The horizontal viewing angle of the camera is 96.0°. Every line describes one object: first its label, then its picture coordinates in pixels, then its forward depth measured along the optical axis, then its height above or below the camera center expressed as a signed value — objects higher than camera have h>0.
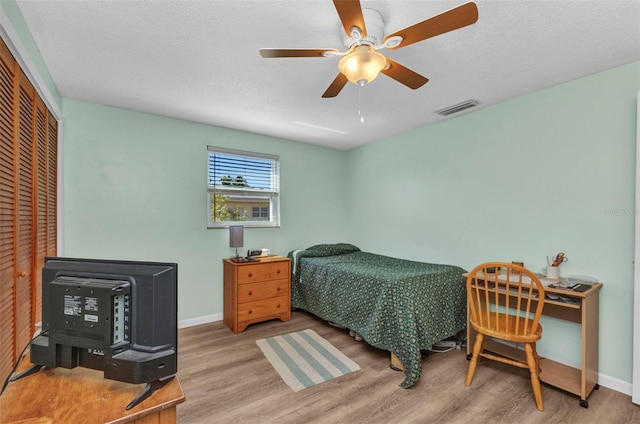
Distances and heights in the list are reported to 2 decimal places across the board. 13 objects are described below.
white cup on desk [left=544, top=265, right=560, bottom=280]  2.34 -0.49
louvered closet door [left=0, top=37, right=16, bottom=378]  1.41 -0.02
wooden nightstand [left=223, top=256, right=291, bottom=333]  3.17 -0.93
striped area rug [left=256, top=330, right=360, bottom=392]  2.27 -1.31
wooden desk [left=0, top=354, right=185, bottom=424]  0.89 -0.64
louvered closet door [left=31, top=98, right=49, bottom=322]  1.93 +0.10
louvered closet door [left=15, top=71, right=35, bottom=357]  1.64 -0.01
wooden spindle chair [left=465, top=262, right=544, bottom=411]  1.96 -0.83
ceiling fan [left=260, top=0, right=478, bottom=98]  1.24 +0.84
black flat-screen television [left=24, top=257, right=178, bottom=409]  1.02 -0.41
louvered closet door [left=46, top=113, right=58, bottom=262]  2.32 +0.20
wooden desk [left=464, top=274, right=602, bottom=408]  1.97 -0.96
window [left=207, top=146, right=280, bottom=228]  3.56 +0.29
